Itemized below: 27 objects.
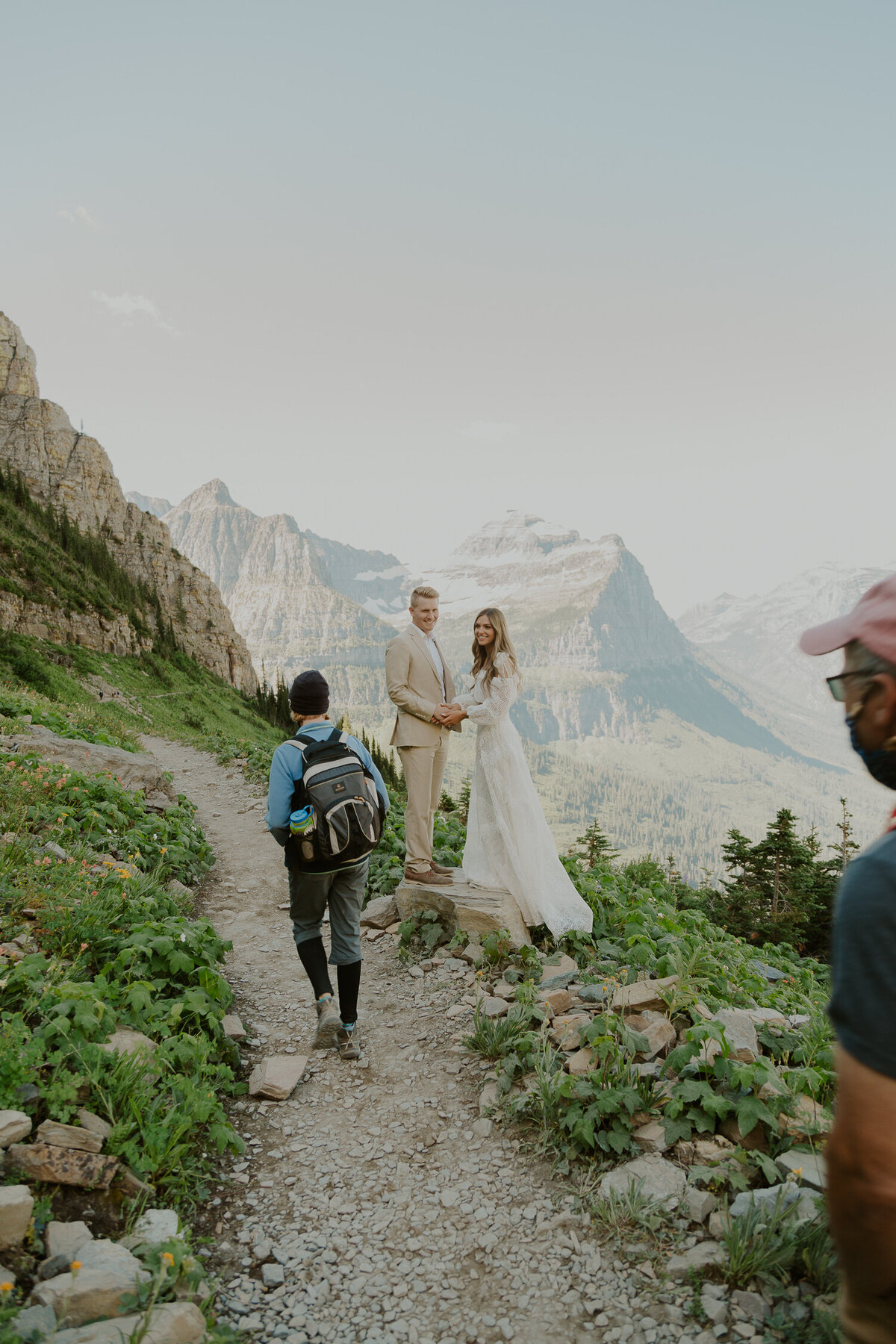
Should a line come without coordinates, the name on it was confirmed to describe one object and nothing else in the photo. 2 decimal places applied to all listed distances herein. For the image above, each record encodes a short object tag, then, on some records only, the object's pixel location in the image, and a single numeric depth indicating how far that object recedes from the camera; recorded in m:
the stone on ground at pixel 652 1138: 3.77
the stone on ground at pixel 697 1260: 3.08
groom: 7.12
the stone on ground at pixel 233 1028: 5.11
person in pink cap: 1.31
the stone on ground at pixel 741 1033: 4.18
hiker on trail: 4.84
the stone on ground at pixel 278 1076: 4.66
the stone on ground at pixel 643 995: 4.96
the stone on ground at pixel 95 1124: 3.42
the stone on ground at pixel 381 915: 7.71
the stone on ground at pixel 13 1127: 3.08
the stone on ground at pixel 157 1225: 3.06
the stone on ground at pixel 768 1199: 3.15
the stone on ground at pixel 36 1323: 2.42
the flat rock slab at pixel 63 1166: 3.08
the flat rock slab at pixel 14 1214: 2.71
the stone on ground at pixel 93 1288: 2.58
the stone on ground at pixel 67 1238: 2.82
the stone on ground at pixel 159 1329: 2.47
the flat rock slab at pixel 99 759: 9.41
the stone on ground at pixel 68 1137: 3.21
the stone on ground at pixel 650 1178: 3.50
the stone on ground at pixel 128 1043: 3.91
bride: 6.77
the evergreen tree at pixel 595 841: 22.64
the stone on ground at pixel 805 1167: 3.23
